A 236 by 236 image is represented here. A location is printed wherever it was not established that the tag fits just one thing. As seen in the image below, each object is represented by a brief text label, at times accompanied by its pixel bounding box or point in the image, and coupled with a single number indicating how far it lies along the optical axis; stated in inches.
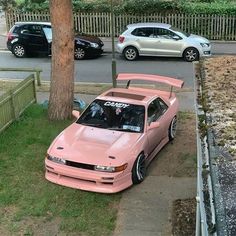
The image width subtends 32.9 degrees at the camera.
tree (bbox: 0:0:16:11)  569.3
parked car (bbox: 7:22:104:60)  668.9
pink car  273.7
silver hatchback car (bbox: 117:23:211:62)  645.7
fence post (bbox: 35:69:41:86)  507.6
